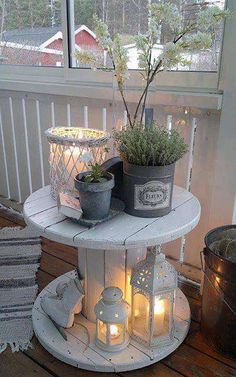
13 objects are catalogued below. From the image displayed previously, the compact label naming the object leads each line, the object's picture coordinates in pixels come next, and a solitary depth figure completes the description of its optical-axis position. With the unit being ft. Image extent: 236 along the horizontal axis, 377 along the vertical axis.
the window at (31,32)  6.00
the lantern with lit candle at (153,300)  3.69
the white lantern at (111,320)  3.73
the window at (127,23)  4.33
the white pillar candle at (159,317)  3.96
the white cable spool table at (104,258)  3.17
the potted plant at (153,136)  3.28
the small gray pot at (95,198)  3.22
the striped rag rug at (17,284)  4.38
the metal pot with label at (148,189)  3.33
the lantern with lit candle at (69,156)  3.86
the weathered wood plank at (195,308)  4.66
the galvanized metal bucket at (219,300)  3.74
